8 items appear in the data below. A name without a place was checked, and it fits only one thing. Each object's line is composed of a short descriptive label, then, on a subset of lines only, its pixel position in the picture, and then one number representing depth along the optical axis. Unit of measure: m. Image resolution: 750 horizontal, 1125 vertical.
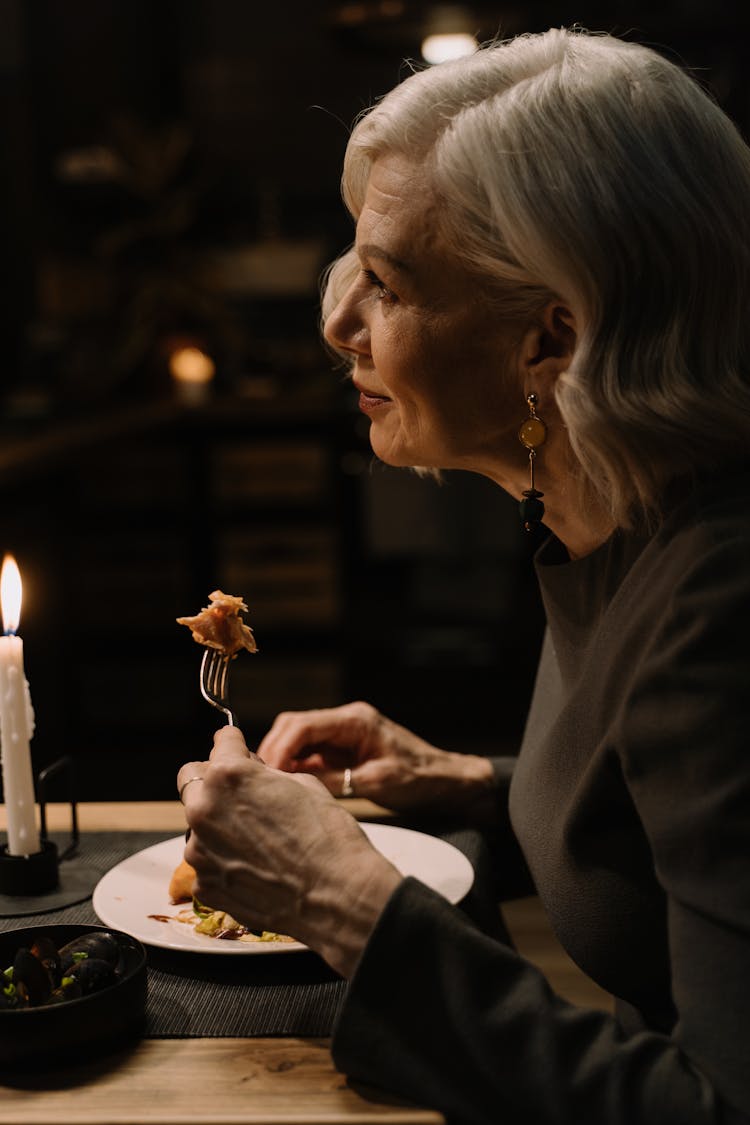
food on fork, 1.28
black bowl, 0.95
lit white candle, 1.23
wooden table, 0.92
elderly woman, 0.96
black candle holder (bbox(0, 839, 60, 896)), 1.30
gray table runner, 1.04
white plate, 1.14
